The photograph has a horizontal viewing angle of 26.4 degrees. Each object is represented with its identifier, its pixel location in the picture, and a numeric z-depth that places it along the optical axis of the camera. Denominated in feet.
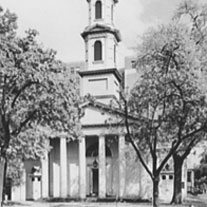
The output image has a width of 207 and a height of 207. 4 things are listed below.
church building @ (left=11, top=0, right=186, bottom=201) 137.90
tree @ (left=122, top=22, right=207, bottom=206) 56.08
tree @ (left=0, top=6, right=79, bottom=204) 49.65
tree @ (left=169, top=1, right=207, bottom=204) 55.98
